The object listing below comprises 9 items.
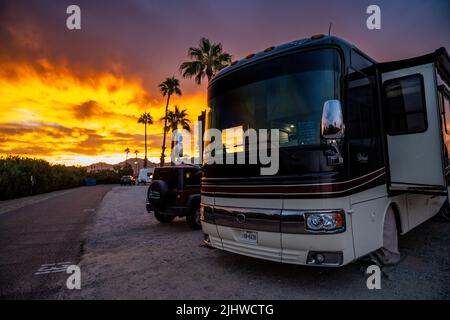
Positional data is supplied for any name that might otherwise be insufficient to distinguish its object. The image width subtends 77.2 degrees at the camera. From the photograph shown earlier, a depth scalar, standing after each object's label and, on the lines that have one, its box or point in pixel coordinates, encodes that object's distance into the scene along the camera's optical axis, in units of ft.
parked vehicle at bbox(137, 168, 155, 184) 164.69
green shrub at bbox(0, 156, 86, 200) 71.68
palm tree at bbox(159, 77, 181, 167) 147.84
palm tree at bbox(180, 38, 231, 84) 72.69
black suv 26.35
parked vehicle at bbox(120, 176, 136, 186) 166.53
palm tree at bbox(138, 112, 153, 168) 227.40
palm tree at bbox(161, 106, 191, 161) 154.92
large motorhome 11.06
